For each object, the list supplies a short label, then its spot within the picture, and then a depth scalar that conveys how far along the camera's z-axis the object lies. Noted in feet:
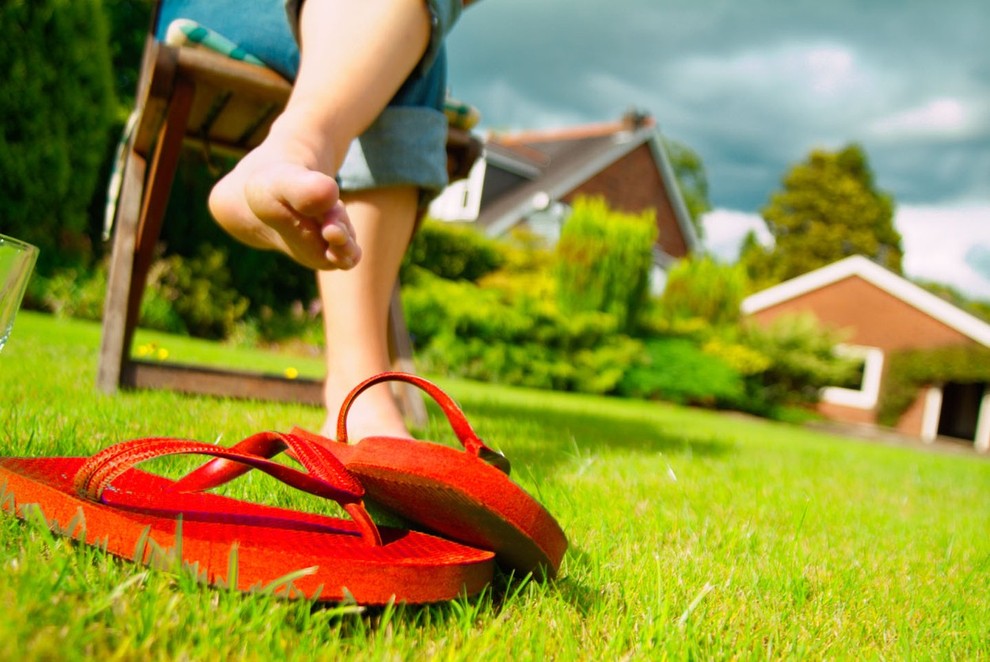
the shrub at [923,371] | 57.41
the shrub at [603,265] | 34.30
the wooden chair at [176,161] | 5.47
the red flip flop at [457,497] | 2.50
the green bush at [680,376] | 32.99
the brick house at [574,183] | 58.65
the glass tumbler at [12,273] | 3.02
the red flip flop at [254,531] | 2.14
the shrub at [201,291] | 23.22
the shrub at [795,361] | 43.45
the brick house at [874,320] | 58.90
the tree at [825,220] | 108.99
